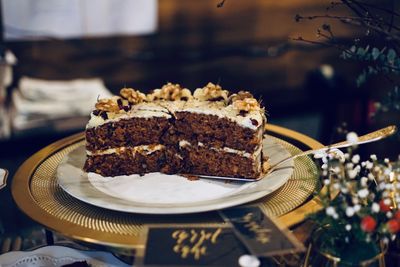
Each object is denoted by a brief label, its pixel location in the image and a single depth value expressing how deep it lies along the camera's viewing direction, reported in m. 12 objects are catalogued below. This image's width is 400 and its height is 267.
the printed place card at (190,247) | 0.67
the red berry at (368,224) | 0.67
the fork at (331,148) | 0.81
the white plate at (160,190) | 0.76
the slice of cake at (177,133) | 0.86
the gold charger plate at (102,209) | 0.73
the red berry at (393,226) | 0.67
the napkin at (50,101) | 1.37
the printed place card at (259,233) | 0.67
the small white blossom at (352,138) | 0.70
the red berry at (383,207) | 0.70
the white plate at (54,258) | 0.78
